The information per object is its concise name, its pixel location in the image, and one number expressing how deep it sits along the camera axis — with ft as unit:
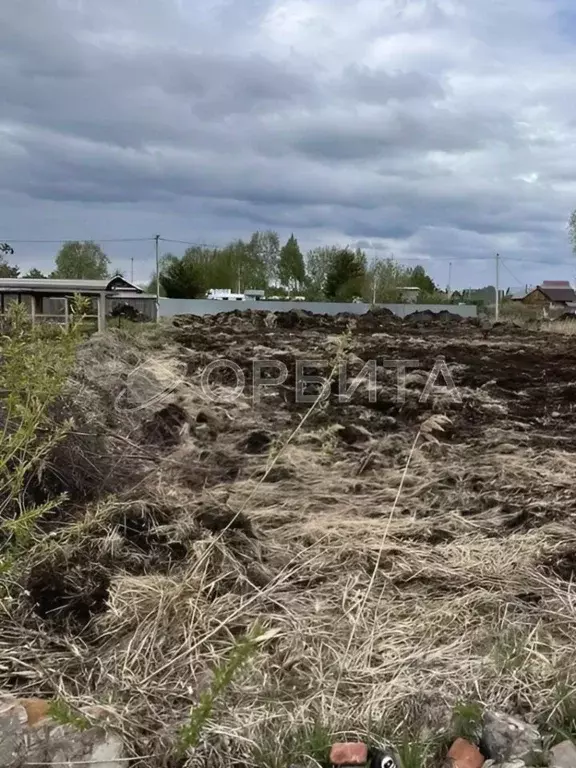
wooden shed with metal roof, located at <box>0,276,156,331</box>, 50.08
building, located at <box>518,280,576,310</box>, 201.98
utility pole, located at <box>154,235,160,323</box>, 111.12
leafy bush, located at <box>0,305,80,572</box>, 8.81
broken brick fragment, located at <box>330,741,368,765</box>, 7.23
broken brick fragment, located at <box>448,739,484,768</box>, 7.39
